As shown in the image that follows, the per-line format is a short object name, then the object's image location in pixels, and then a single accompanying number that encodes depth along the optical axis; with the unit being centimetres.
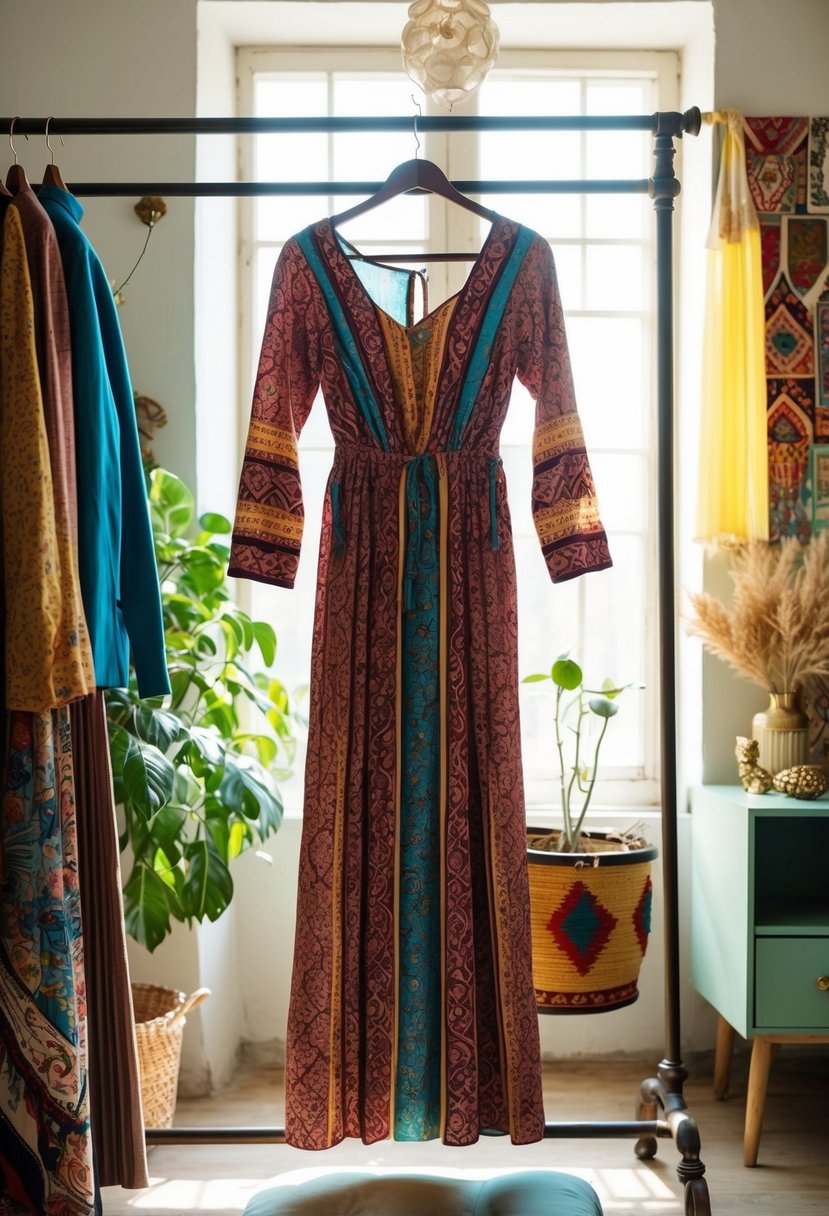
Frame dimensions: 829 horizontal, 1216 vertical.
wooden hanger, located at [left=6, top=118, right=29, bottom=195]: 158
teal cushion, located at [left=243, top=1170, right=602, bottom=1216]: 164
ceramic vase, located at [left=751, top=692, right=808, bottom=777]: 240
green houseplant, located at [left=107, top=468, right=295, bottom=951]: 210
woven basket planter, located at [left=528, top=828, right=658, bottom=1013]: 218
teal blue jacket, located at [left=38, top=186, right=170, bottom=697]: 154
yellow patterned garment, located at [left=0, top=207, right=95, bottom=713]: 142
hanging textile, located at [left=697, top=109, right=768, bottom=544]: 251
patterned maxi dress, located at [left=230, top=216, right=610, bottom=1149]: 169
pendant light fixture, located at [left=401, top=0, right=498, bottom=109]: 207
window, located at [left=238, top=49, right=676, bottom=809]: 293
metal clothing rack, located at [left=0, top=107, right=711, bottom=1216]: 181
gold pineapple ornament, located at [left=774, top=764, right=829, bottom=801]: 229
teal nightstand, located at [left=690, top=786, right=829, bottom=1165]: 218
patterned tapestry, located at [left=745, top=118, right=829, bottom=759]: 264
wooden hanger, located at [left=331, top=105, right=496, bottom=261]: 176
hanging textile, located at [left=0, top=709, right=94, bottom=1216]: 145
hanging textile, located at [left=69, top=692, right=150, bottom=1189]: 161
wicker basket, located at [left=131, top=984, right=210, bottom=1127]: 223
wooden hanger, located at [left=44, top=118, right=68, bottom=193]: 167
